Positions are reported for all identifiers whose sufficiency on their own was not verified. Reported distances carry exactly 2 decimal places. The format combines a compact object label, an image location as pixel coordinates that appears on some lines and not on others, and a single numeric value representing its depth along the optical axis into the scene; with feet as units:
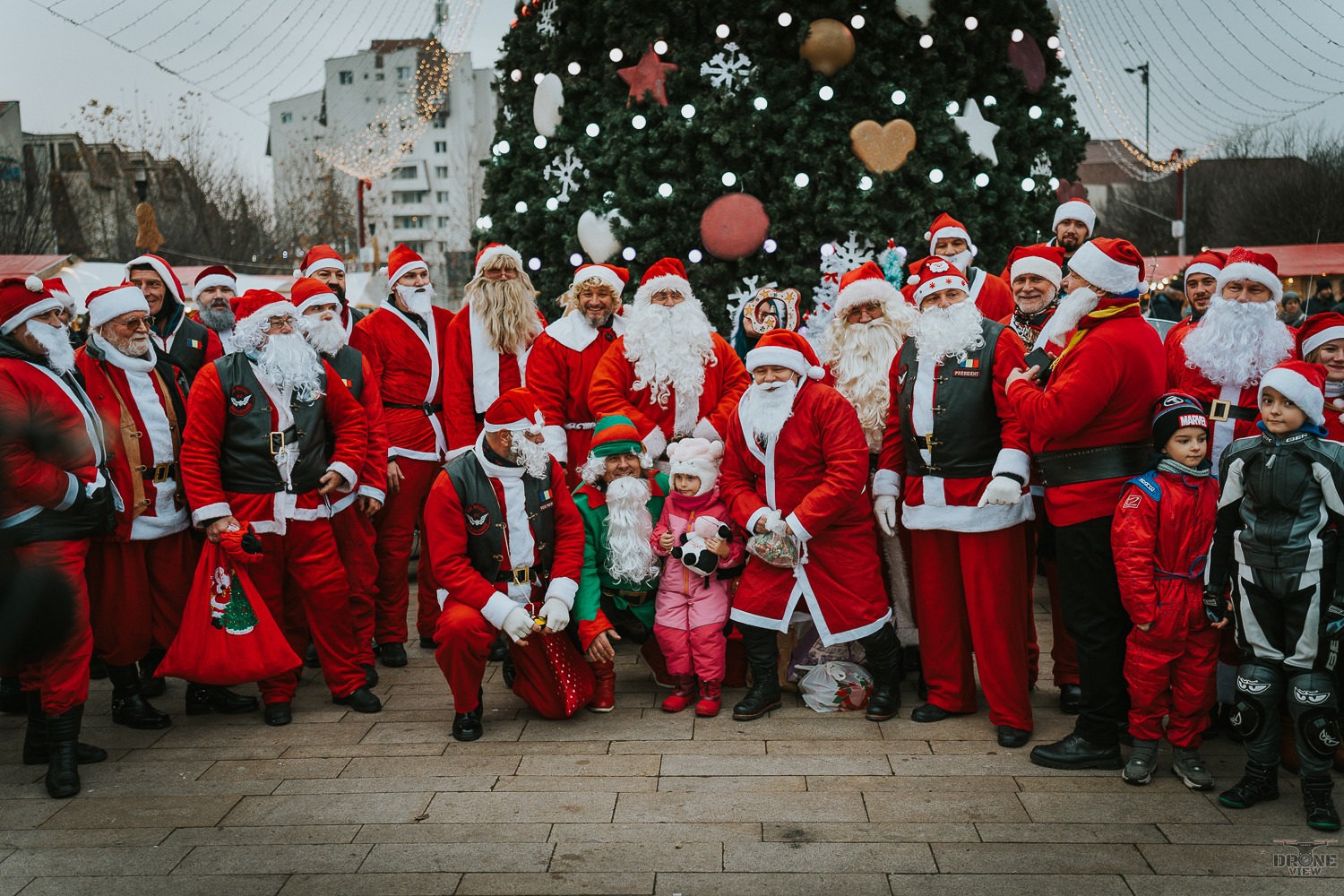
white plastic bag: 17.48
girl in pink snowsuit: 17.52
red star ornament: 30.73
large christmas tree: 29.48
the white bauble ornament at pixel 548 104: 32.04
